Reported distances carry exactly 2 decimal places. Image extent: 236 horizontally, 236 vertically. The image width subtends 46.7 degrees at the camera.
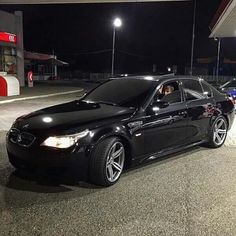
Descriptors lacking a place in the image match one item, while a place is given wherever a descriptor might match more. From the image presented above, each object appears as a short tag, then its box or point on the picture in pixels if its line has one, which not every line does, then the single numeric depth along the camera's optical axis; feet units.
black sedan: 11.57
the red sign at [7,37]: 61.94
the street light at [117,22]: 57.62
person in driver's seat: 15.13
